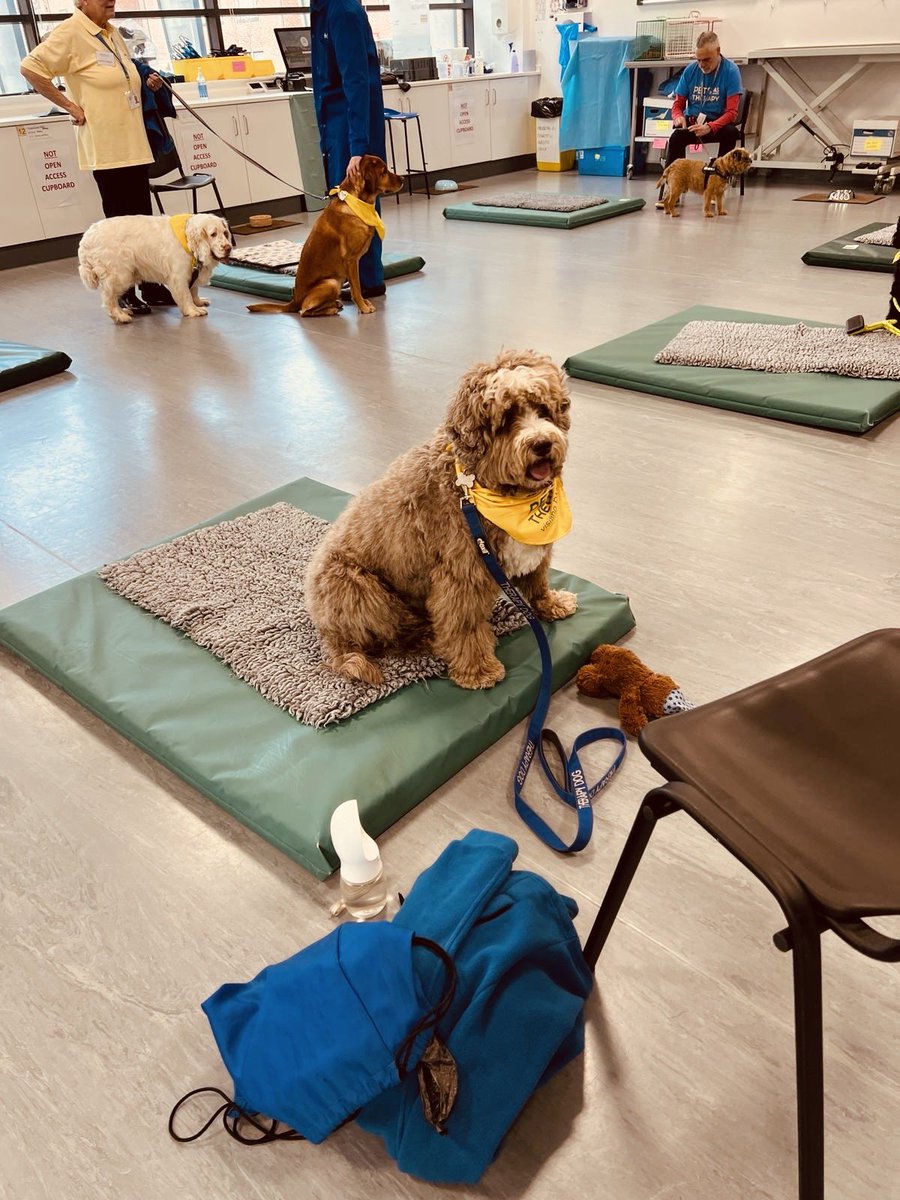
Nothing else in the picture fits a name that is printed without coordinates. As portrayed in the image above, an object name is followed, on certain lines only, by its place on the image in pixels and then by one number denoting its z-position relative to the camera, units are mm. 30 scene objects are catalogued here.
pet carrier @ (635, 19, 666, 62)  8617
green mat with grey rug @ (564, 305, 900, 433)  3336
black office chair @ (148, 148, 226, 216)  6180
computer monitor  8117
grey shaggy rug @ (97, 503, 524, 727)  2000
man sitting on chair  7562
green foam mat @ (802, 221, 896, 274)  5219
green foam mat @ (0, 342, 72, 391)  4285
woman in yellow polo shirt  4898
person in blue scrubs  4711
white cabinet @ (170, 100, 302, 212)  7484
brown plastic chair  869
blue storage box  9406
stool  8259
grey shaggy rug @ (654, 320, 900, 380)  3621
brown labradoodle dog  1739
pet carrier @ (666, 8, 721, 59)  8406
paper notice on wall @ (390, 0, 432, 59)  8953
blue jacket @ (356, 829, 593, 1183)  1135
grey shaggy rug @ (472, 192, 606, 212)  7203
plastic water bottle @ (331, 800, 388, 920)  1485
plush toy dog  1915
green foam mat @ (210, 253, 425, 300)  5641
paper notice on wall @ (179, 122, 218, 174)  7434
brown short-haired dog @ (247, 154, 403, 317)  4887
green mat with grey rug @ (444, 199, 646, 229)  6965
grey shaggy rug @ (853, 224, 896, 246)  5602
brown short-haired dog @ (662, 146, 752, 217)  6938
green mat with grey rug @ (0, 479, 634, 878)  1725
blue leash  1683
